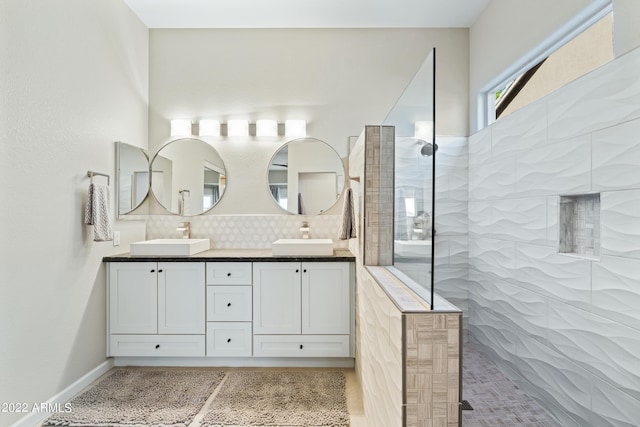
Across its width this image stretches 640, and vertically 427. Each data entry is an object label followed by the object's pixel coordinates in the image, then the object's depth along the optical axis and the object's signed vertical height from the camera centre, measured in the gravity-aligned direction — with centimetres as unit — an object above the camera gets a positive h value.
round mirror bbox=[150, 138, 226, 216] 330 +36
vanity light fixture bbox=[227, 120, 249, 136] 327 +78
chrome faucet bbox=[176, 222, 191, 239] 323 -16
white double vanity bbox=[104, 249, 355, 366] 272 -75
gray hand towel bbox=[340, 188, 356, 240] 263 -7
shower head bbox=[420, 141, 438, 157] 123 +23
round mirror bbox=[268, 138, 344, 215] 328 +34
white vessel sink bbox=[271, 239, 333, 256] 277 -29
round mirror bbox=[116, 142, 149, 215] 289 +30
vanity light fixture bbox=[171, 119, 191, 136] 328 +79
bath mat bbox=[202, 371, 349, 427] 206 -123
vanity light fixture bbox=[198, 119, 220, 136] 328 +79
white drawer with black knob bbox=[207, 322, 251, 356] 272 -99
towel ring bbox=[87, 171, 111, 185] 247 +27
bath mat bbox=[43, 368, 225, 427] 207 -123
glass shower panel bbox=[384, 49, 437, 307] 124 +14
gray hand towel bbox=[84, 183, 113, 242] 239 -2
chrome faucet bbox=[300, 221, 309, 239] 321 -17
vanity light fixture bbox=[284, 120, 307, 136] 325 +79
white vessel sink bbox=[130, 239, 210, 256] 274 -30
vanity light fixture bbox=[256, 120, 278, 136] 324 +78
